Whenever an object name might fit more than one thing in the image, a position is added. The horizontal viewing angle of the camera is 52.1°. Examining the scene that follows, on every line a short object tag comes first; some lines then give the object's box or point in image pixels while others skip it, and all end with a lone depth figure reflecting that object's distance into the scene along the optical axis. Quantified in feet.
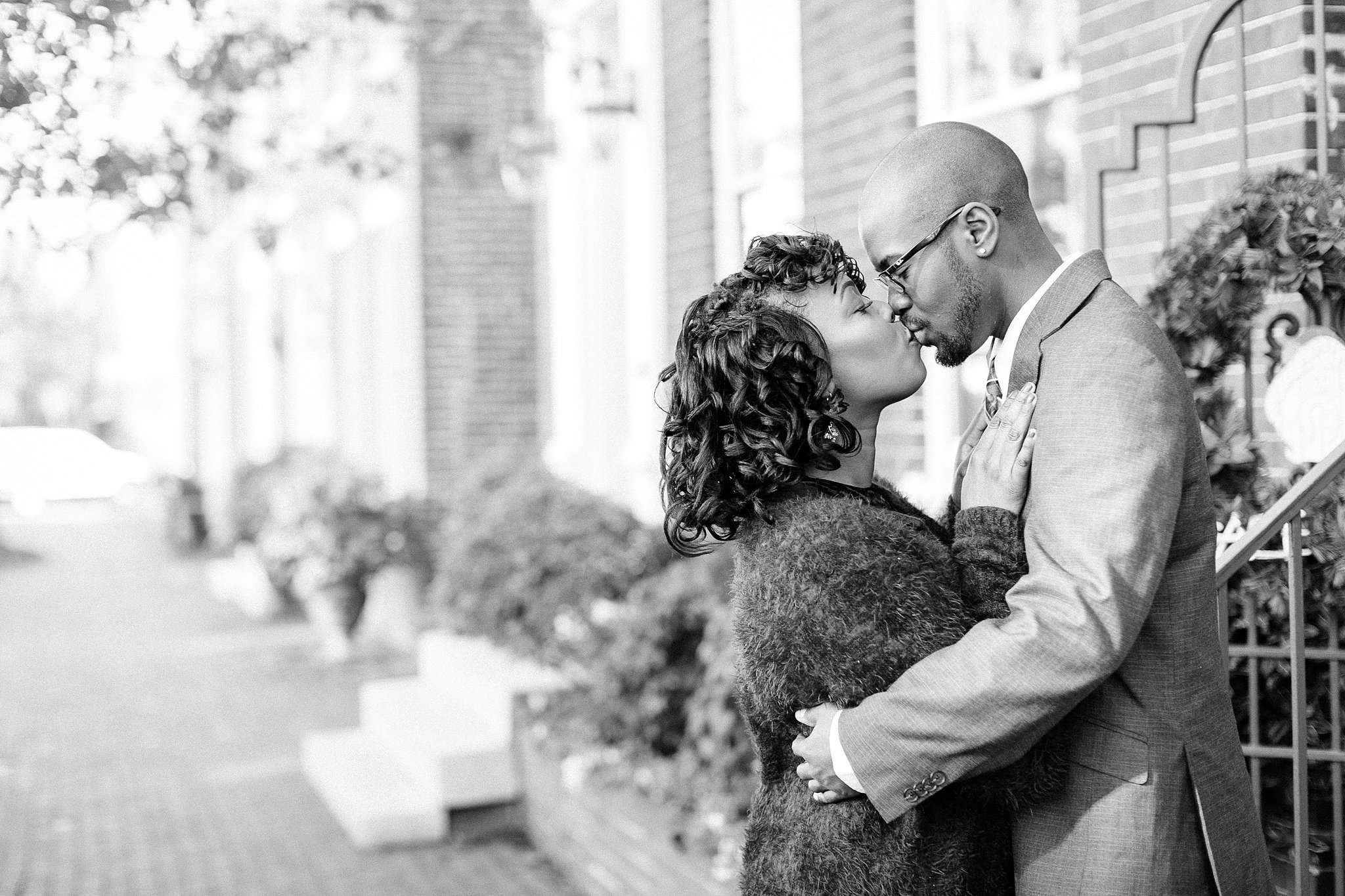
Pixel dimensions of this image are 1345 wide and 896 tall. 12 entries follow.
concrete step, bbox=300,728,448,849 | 21.01
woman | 6.51
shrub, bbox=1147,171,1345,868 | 10.02
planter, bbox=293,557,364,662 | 36.65
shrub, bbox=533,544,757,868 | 16.37
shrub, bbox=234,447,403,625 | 36.22
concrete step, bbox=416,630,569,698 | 22.50
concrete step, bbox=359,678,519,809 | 21.25
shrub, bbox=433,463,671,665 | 22.99
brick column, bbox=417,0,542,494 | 36.27
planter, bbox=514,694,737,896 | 15.72
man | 6.14
